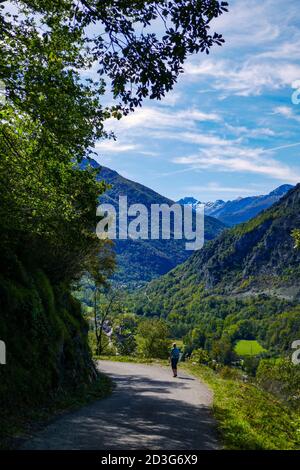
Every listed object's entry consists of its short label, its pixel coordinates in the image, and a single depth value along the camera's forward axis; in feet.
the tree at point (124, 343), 242.37
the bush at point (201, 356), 279.08
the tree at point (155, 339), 229.37
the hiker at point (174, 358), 99.71
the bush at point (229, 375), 109.99
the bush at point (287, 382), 108.58
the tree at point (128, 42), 28.09
